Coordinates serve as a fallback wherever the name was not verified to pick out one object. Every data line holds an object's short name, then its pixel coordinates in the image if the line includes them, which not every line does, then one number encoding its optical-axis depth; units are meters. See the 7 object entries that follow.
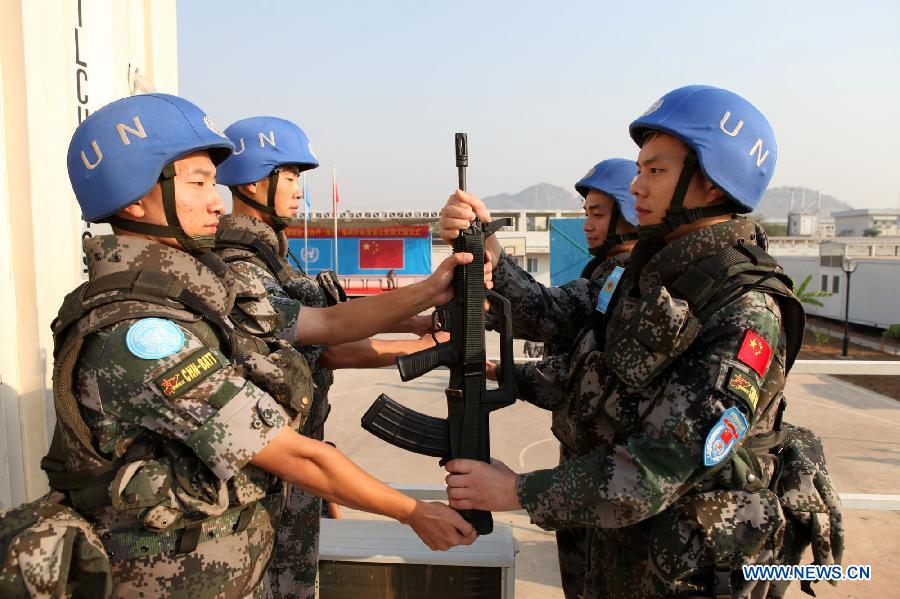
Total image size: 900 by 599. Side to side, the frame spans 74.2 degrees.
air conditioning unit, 3.27
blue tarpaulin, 19.20
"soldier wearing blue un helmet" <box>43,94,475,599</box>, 1.85
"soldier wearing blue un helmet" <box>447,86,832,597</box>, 2.00
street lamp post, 21.48
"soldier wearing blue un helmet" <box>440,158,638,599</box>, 2.69
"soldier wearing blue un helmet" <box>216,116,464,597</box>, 3.20
